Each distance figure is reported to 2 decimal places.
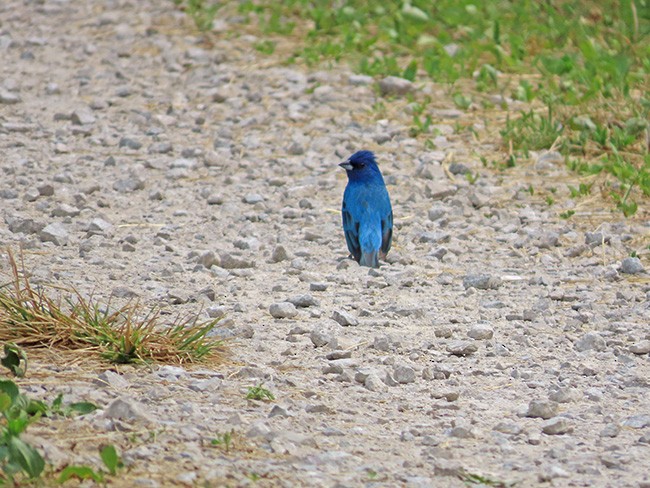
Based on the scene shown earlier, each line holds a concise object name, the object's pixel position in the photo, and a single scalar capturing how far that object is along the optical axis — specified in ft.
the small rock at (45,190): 46.09
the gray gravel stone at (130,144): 53.31
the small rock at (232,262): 39.37
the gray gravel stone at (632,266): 39.60
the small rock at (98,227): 42.55
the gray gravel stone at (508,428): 26.43
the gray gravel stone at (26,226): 41.56
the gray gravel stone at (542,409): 27.58
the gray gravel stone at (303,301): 35.50
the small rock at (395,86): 58.49
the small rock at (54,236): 40.60
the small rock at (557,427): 26.45
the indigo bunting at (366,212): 40.93
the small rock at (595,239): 42.55
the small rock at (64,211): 44.06
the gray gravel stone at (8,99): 58.34
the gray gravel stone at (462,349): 32.04
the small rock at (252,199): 47.29
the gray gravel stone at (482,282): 38.22
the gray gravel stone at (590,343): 32.76
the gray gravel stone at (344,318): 34.01
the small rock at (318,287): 37.37
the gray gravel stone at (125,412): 24.17
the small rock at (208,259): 39.11
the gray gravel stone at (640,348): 32.42
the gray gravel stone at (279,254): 40.65
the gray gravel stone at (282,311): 34.30
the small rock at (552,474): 23.34
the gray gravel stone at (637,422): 26.91
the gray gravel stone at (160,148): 52.90
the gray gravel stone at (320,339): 31.96
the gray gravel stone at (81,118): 55.88
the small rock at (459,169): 50.24
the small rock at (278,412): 26.04
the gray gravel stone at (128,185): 48.19
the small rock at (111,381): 26.66
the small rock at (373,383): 29.01
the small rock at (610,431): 26.27
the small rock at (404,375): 29.76
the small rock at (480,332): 33.17
